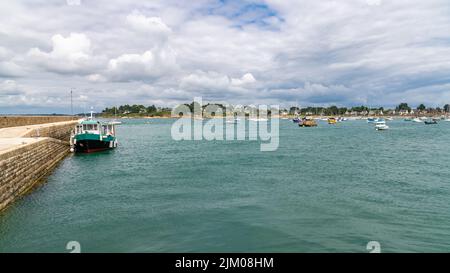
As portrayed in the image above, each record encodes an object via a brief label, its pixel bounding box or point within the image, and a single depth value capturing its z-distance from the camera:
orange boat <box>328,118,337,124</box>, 163.38
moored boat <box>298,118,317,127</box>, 131.50
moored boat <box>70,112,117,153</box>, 47.75
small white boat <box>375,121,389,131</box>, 108.07
